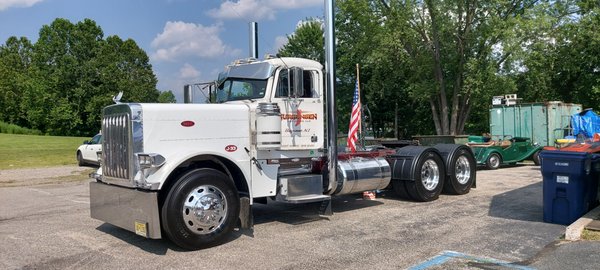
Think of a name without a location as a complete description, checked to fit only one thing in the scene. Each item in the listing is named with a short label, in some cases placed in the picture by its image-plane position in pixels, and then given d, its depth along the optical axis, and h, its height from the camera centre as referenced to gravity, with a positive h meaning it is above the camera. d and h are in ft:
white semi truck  21.22 -1.14
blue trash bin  25.02 -2.94
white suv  71.56 -2.19
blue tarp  57.21 +0.35
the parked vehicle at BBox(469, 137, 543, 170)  58.23 -2.88
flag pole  35.42 -0.21
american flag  32.78 +0.29
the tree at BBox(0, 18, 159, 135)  208.54 +23.82
